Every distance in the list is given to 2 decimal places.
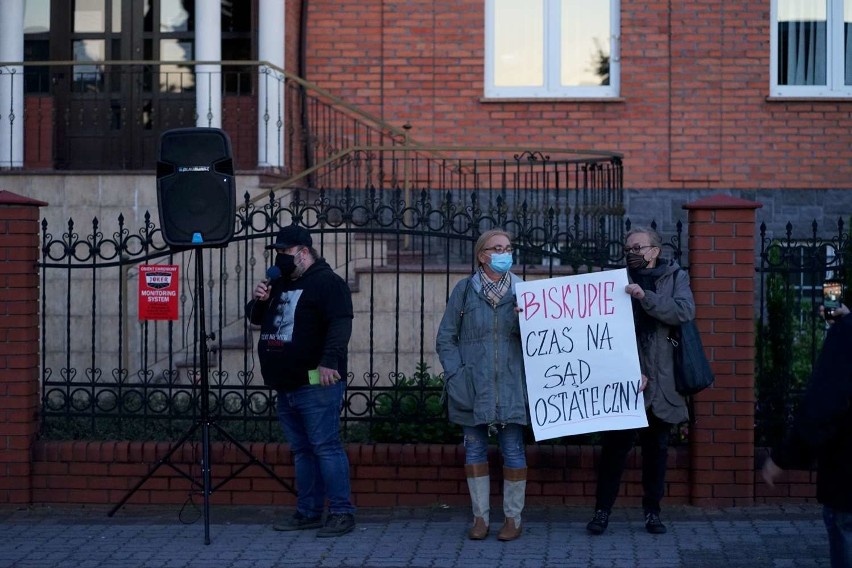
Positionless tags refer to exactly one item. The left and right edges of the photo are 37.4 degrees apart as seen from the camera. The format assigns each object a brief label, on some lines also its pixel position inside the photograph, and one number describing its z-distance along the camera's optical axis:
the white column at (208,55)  12.57
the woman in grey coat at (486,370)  7.30
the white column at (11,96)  12.40
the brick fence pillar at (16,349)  8.49
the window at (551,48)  13.73
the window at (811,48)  13.66
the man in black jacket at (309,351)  7.43
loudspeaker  7.62
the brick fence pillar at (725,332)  8.16
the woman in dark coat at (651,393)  7.38
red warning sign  8.83
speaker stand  7.55
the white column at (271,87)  12.51
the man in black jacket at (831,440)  4.96
